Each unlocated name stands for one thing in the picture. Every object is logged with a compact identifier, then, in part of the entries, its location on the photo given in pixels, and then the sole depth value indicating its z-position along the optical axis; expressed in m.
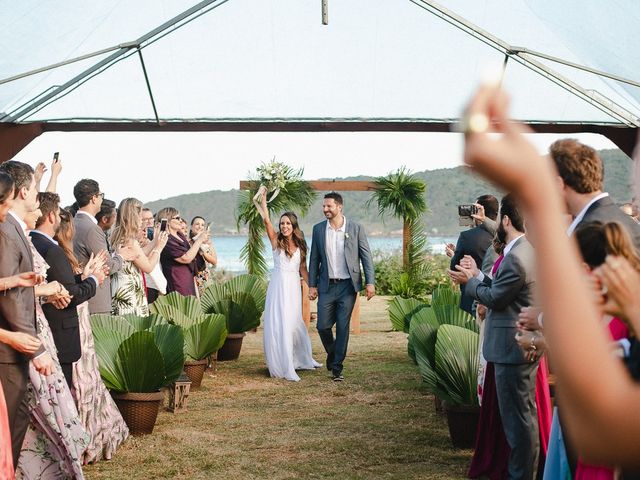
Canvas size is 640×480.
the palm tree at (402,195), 18.66
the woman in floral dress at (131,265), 8.08
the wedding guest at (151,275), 9.82
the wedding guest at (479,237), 8.17
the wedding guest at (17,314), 4.49
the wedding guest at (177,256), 10.93
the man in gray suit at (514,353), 5.18
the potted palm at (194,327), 9.46
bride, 11.15
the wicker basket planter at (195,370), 9.66
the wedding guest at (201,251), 12.82
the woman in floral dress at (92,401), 6.40
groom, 10.66
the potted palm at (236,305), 11.94
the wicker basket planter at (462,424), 6.69
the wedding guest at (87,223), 7.05
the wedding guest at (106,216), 8.16
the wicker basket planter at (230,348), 12.17
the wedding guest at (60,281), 5.58
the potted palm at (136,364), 6.96
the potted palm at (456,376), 6.53
